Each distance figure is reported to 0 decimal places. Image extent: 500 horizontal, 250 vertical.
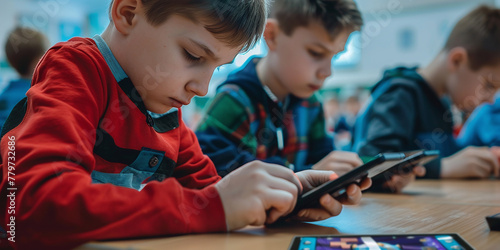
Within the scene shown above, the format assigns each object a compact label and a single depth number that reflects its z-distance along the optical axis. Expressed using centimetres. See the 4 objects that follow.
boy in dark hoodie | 126
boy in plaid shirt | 97
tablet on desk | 38
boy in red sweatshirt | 39
